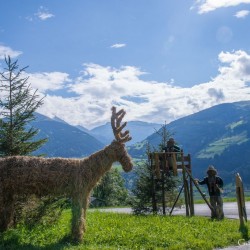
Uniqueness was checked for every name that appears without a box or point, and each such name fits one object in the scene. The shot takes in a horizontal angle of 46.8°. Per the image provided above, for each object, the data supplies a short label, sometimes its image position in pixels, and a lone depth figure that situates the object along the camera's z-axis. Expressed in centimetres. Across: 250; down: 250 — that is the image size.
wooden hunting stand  1423
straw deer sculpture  903
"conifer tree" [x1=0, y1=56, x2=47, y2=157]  1053
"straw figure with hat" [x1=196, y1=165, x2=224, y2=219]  1328
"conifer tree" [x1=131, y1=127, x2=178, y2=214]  1493
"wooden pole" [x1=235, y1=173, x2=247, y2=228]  1076
